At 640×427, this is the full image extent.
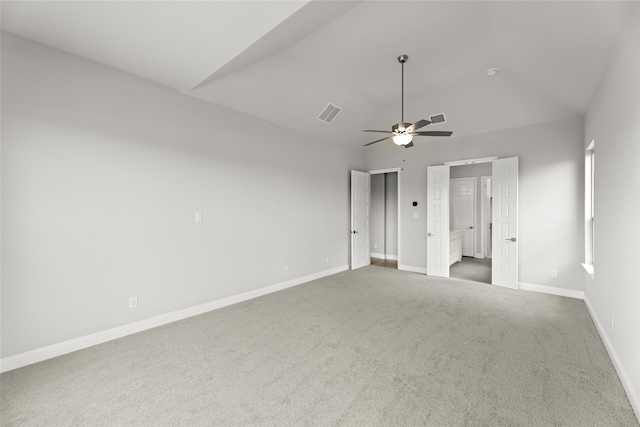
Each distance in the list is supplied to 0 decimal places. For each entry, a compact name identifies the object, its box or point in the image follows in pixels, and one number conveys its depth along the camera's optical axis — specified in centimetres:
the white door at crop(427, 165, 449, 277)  561
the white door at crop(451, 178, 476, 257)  782
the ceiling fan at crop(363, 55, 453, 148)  334
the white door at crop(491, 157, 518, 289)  477
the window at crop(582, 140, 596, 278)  409
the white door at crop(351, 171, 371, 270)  634
